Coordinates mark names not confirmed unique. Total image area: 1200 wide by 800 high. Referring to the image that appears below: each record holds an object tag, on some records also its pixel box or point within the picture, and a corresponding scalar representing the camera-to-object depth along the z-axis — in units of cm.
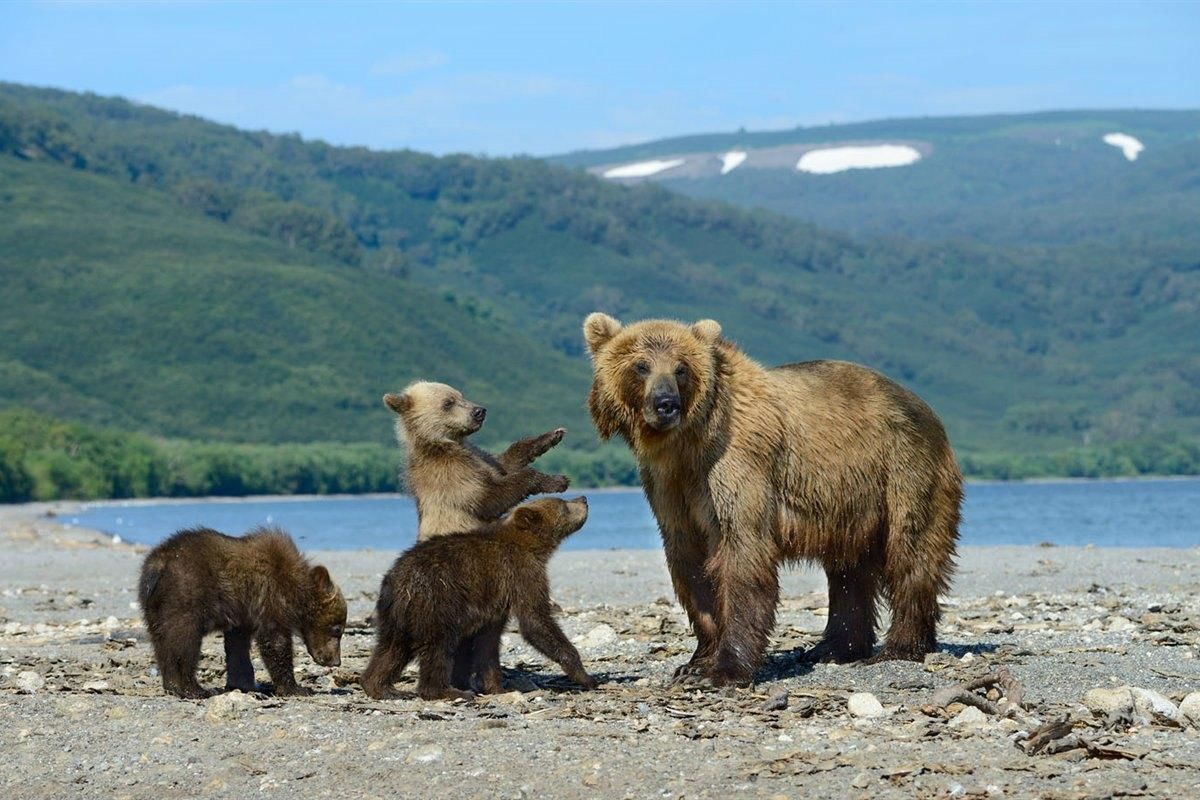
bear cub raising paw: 1958
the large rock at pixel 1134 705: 1537
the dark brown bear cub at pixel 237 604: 1770
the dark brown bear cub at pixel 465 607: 1741
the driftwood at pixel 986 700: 1574
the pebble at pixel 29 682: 1828
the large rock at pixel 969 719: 1518
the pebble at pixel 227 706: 1623
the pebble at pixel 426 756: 1442
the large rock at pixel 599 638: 2202
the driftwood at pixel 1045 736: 1400
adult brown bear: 1797
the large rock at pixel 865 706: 1595
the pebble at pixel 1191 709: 1551
